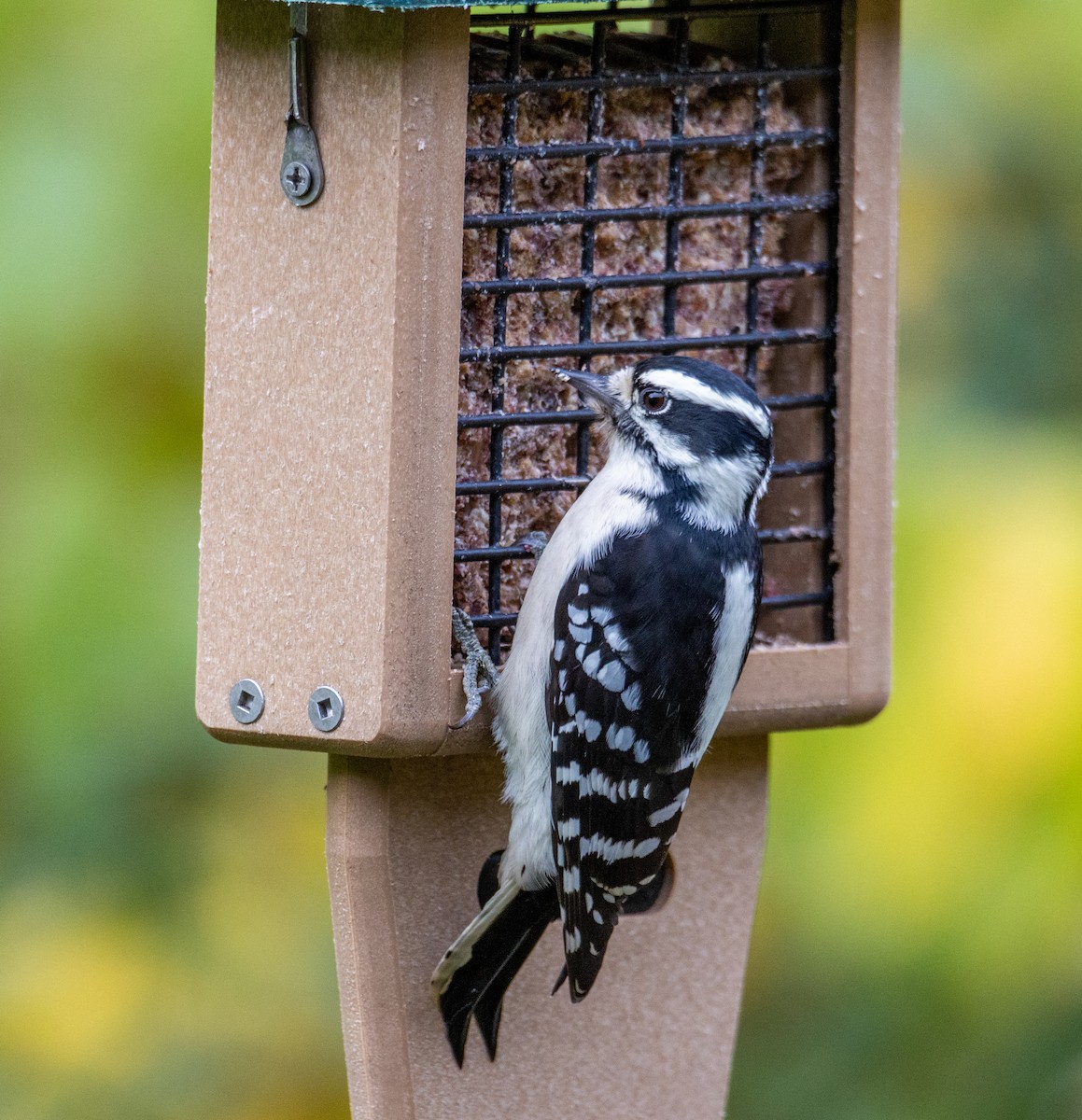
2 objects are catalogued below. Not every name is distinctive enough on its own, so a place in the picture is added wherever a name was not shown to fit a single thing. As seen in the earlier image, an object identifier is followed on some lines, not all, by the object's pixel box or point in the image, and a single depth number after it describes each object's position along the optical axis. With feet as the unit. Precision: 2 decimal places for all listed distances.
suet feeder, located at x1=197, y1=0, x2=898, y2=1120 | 18.45
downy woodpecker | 19.60
